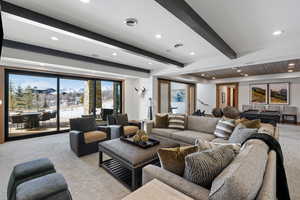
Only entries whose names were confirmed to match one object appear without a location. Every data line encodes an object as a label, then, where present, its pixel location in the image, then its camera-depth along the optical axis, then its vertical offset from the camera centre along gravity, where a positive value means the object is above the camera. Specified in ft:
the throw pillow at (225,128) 9.86 -2.00
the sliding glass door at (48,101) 15.07 -0.16
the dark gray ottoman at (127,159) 6.81 -3.04
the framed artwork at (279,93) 24.71 +1.26
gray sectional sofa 2.76 -1.77
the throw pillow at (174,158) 4.45 -1.85
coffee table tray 8.30 -2.63
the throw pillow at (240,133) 7.59 -1.86
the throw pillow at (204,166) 3.75 -1.76
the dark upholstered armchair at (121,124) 13.10 -2.53
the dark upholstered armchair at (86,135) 10.61 -2.84
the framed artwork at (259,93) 26.43 +1.24
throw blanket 4.36 -2.34
